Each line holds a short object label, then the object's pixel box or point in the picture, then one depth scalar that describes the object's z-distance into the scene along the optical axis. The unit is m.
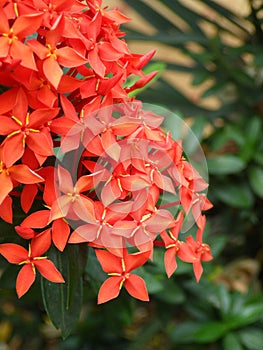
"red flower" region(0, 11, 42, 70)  0.39
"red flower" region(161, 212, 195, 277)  0.43
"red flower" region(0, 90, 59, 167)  0.40
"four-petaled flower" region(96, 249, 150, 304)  0.42
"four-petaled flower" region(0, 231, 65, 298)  0.42
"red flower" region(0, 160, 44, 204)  0.41
